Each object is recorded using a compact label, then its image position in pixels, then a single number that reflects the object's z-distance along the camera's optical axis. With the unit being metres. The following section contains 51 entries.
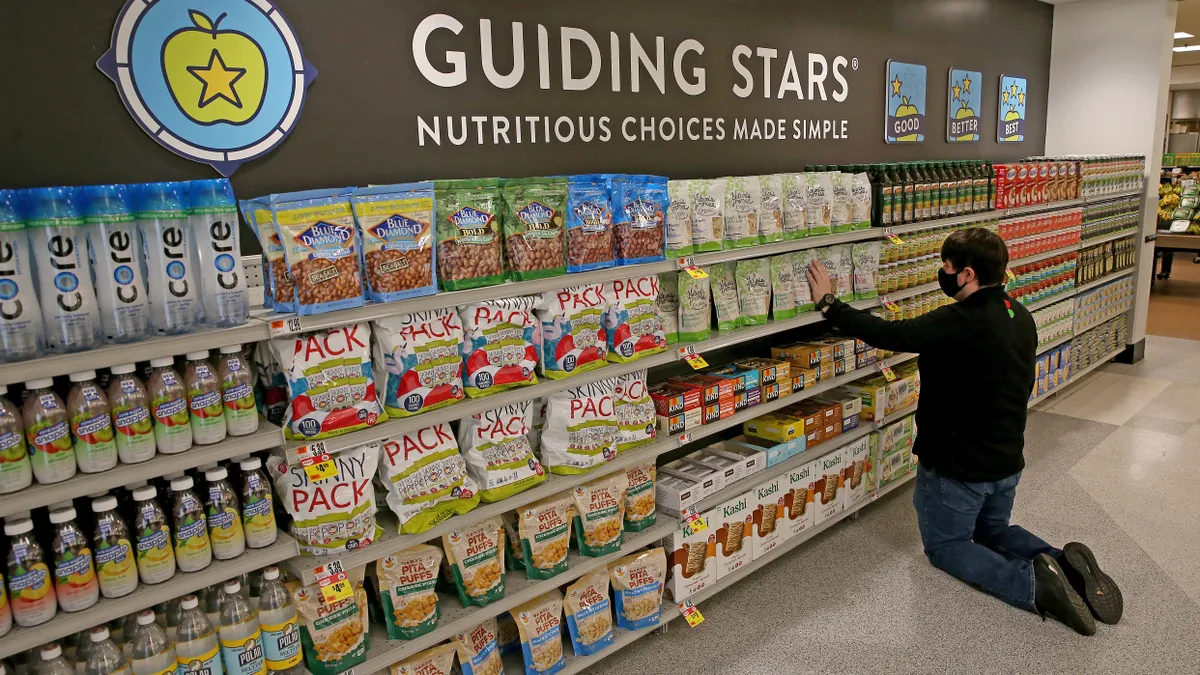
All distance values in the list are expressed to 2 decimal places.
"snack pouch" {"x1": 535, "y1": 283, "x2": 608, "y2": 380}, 2.84
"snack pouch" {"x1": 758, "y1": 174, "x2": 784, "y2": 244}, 3.61
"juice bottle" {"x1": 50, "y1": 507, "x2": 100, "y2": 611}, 1.89
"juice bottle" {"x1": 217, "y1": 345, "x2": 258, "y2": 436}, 2.11
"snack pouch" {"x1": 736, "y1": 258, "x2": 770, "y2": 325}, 3.61
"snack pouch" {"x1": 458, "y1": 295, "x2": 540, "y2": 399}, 2.62
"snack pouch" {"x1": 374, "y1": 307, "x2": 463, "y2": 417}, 2.43
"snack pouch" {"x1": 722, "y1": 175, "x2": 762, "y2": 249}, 3.46
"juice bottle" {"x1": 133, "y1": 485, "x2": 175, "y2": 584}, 2.00
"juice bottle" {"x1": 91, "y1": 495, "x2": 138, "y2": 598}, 1.94
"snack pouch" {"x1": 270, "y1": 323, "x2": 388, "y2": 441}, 2.24
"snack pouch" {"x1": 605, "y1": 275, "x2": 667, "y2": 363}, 3.02
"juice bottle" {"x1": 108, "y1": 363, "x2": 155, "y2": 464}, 1.93
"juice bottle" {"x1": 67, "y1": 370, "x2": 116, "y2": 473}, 1.88
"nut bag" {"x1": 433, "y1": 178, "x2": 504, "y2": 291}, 2.50
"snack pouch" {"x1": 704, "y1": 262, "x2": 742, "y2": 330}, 3.51
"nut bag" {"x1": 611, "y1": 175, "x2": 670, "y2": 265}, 3.00
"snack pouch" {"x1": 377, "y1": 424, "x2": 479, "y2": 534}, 2.49
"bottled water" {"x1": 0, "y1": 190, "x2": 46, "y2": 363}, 1.76
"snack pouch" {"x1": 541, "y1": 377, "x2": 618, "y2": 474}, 2.91
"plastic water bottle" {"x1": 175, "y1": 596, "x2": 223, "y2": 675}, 2.09
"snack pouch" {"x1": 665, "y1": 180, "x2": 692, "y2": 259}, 3.19
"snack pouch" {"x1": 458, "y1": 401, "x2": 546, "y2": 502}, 2.69
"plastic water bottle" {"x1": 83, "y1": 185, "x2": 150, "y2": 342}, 1.89
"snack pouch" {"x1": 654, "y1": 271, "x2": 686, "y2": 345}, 3.37
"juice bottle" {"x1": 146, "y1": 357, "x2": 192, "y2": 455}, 1.99
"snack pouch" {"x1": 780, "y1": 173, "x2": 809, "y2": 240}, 3.73
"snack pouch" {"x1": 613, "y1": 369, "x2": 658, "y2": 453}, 3.10
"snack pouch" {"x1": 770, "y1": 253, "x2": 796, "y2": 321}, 3.74
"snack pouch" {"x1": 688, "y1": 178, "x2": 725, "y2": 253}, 3.31
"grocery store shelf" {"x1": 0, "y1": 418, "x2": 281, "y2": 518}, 1.80
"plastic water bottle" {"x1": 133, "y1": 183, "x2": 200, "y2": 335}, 1.97
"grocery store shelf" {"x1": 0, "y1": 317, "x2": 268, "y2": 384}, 1.75
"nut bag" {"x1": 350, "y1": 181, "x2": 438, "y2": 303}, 2.32
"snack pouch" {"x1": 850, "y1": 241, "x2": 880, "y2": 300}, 4.11
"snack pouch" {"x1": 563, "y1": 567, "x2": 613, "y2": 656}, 3.03
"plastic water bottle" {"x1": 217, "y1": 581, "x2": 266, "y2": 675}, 2.17
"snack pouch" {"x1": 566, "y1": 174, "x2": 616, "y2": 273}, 2.83
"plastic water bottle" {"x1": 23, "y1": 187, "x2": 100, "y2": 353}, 1.82
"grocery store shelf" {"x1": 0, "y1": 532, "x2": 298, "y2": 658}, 1.82
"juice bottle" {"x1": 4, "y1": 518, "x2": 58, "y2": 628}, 1.83
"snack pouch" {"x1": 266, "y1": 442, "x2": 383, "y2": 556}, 2.29
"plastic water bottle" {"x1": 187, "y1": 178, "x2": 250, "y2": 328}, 2.04
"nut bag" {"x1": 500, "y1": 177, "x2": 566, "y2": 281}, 2.66
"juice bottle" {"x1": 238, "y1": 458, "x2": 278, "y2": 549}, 2.19
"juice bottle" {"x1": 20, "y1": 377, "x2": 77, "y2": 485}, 1.83
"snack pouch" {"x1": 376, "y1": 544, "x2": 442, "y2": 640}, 2.54
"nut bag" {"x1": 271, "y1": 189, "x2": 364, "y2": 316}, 2.17
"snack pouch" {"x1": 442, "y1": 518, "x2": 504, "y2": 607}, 2.67
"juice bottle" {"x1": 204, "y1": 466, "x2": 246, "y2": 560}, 2.11
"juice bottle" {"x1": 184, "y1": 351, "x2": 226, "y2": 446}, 2.04
